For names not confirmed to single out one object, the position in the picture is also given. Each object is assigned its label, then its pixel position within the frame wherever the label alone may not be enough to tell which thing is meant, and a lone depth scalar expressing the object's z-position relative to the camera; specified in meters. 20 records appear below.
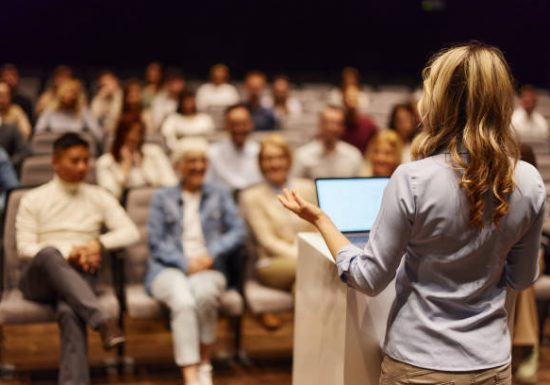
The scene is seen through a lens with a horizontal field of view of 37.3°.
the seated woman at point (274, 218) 3.77
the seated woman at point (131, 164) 4.82
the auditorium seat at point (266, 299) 3.68
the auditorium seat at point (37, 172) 4.57
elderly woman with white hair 3.52
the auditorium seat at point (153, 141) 5.74
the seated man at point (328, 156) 5.07
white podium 2.17
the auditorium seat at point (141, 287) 3.57
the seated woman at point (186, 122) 6.74
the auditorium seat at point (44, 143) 5.33
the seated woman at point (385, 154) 4.11
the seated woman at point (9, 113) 6.38
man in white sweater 3.35
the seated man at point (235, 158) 5.40
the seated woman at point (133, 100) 6.67
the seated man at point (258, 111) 7.09
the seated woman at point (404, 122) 5.50
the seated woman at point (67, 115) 6.30
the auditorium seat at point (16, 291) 3.42
